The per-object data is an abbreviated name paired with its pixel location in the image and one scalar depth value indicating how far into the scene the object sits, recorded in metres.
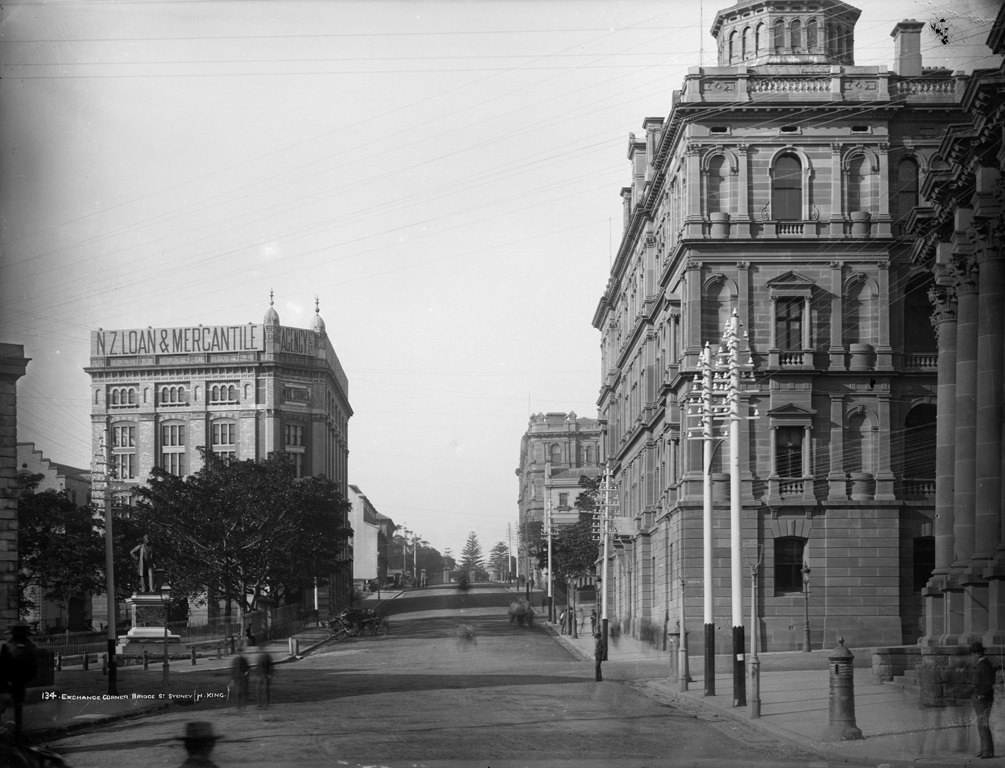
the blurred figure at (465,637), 65.12
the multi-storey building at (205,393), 120.38
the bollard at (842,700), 25.06
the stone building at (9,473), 41.06
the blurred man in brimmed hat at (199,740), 18.38
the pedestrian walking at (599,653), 42.47
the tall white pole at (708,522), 36.12
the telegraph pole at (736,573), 32.88
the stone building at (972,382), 35.78
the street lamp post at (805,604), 51.93
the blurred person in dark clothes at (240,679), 31.75
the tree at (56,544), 70.94
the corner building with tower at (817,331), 55.59
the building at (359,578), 180.25
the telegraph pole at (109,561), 42.06
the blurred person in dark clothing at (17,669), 23.25
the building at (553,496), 167.88
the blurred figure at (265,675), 32.19
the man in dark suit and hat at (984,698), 22.33
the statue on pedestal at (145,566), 62.34
